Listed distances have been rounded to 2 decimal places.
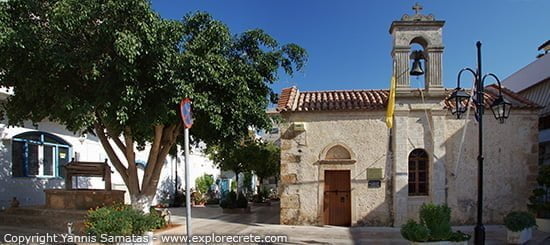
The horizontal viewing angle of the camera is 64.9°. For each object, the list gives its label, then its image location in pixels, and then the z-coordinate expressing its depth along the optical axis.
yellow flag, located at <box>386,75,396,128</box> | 12.84
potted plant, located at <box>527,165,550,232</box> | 12.38
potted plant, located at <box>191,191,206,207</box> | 24.68
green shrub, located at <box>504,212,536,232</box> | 10.04
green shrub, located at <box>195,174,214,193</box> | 27.45
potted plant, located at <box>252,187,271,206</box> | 25.57
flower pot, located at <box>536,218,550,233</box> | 12.30
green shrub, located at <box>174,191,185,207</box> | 23.17
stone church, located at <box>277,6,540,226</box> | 13.64
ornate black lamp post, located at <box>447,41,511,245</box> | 8.84
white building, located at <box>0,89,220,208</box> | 14.15
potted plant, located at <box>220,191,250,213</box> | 18.80
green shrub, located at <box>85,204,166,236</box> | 8.20
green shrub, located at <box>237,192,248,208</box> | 18.97
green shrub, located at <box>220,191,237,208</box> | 18.83
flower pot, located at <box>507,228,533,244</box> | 10.16
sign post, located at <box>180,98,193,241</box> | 6.26
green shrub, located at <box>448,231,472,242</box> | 8.51
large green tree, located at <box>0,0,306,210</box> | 8.76
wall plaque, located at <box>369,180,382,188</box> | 13.86
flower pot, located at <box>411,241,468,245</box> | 8.27
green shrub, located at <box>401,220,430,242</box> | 8.27
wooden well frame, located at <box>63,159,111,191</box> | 13.79
